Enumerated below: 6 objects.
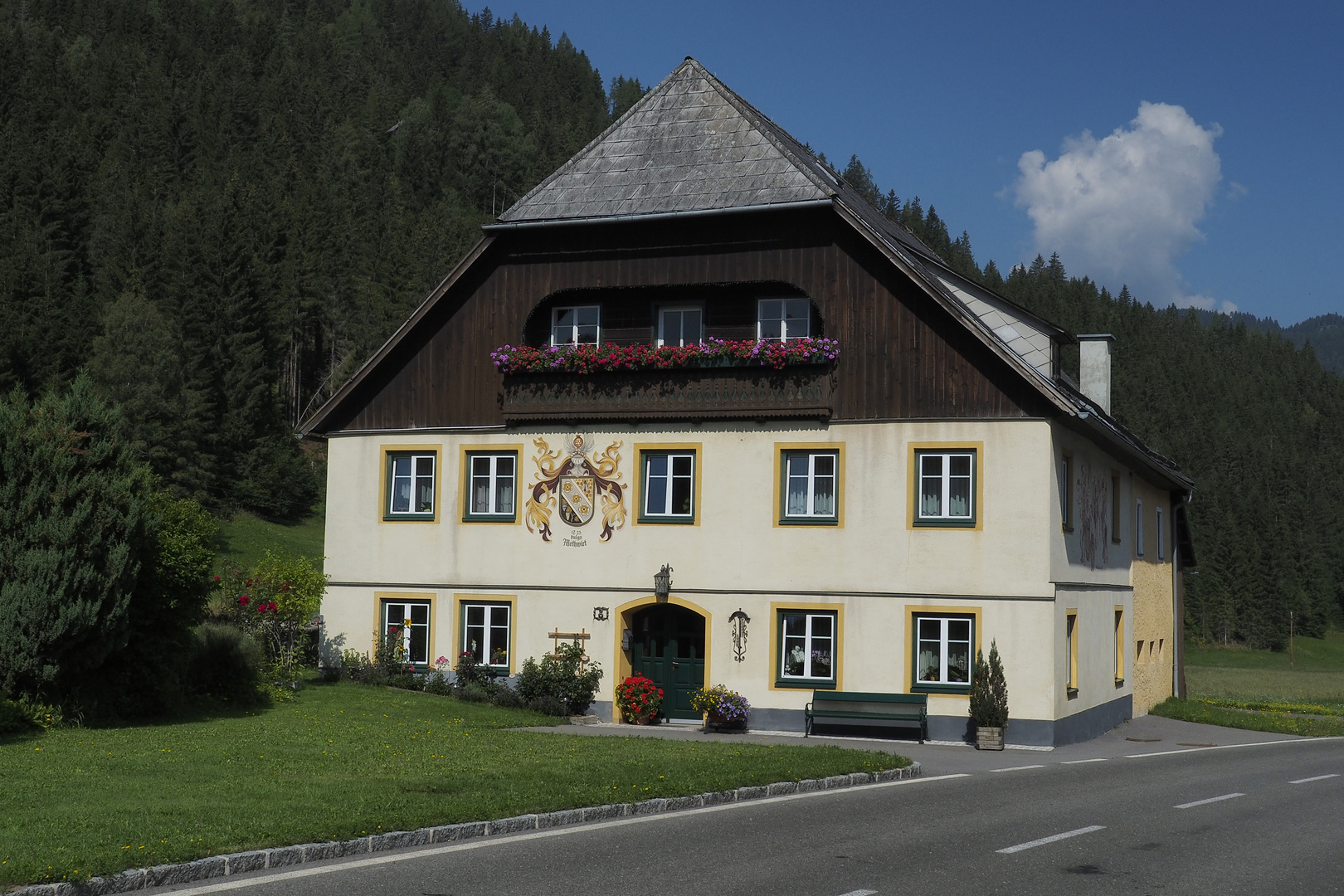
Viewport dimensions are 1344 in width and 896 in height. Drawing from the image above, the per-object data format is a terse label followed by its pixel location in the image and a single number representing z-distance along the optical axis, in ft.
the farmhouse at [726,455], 79.87
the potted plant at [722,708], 80.94
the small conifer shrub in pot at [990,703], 76.23
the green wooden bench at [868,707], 78.74
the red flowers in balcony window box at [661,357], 82.17
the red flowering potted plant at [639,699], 83.71
